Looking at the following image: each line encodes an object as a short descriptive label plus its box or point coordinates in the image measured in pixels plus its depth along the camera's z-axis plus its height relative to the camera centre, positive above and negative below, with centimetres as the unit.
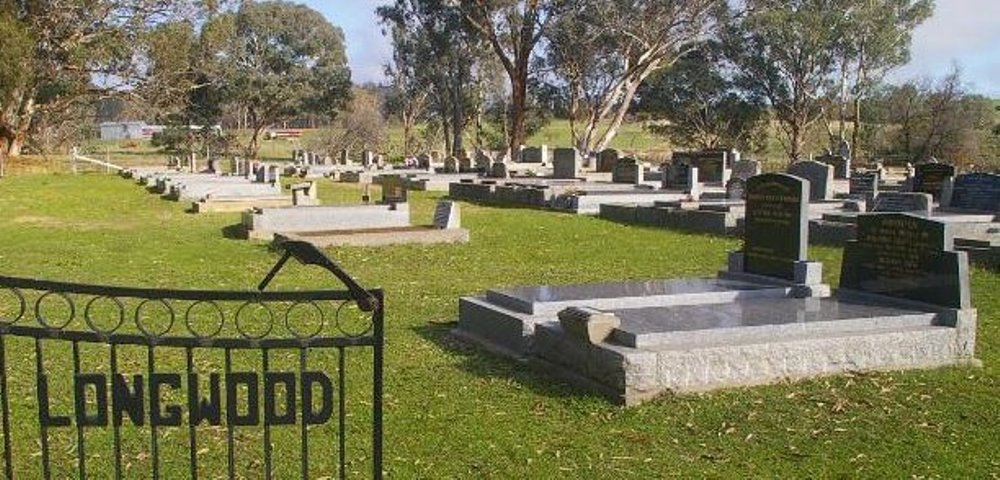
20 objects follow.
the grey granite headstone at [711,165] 2812 +3
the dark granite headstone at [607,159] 3366 +21
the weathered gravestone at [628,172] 2701 -20
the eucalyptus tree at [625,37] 4228 +599
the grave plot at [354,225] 1520 -108
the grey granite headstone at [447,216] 1609 -90
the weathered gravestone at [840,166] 3091 +3
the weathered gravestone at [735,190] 2142 -55
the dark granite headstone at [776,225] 914 -59
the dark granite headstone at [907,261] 762 -81
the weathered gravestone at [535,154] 3841 +43
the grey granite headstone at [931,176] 2081 -20
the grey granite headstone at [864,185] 2155 -43
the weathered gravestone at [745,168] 2806 -6
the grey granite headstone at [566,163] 2956 +5
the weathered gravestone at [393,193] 1764 -57
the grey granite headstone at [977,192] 1712 -45
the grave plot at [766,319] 661 -119
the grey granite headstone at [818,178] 2059 -26
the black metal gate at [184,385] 331 -149
